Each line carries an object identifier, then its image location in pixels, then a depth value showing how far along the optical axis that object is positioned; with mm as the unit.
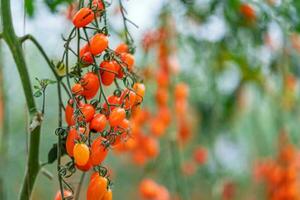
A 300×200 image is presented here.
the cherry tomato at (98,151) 1007
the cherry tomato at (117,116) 1032
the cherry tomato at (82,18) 1023
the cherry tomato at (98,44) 1031
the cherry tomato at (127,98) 1065
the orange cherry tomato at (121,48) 1124
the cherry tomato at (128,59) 1109
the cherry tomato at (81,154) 983
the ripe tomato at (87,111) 1019
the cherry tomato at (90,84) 1024
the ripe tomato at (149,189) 2375
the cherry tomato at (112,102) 1054
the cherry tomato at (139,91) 1120
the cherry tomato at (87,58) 1047
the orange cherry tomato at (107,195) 1013
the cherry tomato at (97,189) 1004
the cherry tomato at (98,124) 1015
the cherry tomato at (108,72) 1054
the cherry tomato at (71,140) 1003
